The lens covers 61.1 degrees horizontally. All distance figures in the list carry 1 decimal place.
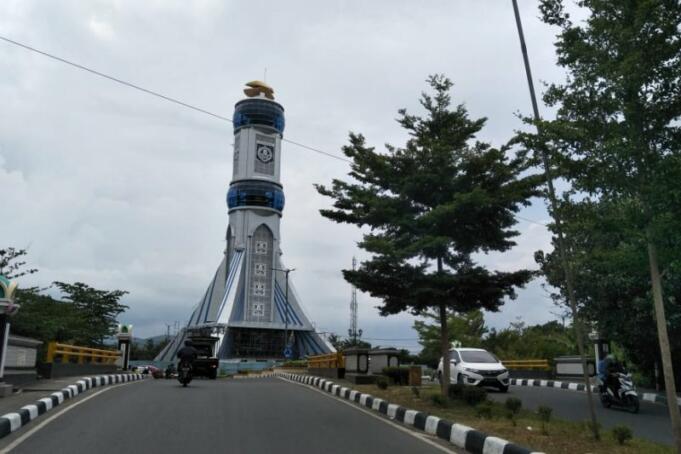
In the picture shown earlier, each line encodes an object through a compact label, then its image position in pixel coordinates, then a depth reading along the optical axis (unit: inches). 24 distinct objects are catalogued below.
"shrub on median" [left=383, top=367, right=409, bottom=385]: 741.3
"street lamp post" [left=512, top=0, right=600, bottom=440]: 304.8
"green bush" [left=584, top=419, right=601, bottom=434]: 315.9
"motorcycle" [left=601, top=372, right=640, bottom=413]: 521.7
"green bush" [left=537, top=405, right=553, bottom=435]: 354.6
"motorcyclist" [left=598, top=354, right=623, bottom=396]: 538.0
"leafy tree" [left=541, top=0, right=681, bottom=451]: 247.6
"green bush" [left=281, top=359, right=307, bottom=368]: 1849.5
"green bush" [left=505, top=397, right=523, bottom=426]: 422.0
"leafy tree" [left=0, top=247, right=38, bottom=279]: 944.0
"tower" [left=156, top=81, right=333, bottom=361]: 3002.0
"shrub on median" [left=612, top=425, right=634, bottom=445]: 290.4
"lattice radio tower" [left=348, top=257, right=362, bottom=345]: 3115.2
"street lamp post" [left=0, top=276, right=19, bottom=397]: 475.8
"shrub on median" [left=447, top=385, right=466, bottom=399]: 512.4
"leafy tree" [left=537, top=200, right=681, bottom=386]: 570.3
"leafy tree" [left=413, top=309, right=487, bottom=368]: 1503.4
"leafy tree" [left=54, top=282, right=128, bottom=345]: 1624.0
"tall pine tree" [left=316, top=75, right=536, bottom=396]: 497.7
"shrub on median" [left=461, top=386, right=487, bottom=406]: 487.2
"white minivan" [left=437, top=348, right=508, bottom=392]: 684.7
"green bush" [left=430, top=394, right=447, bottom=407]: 471.5
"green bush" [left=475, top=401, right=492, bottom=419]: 398.3
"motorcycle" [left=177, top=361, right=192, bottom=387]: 697.6
